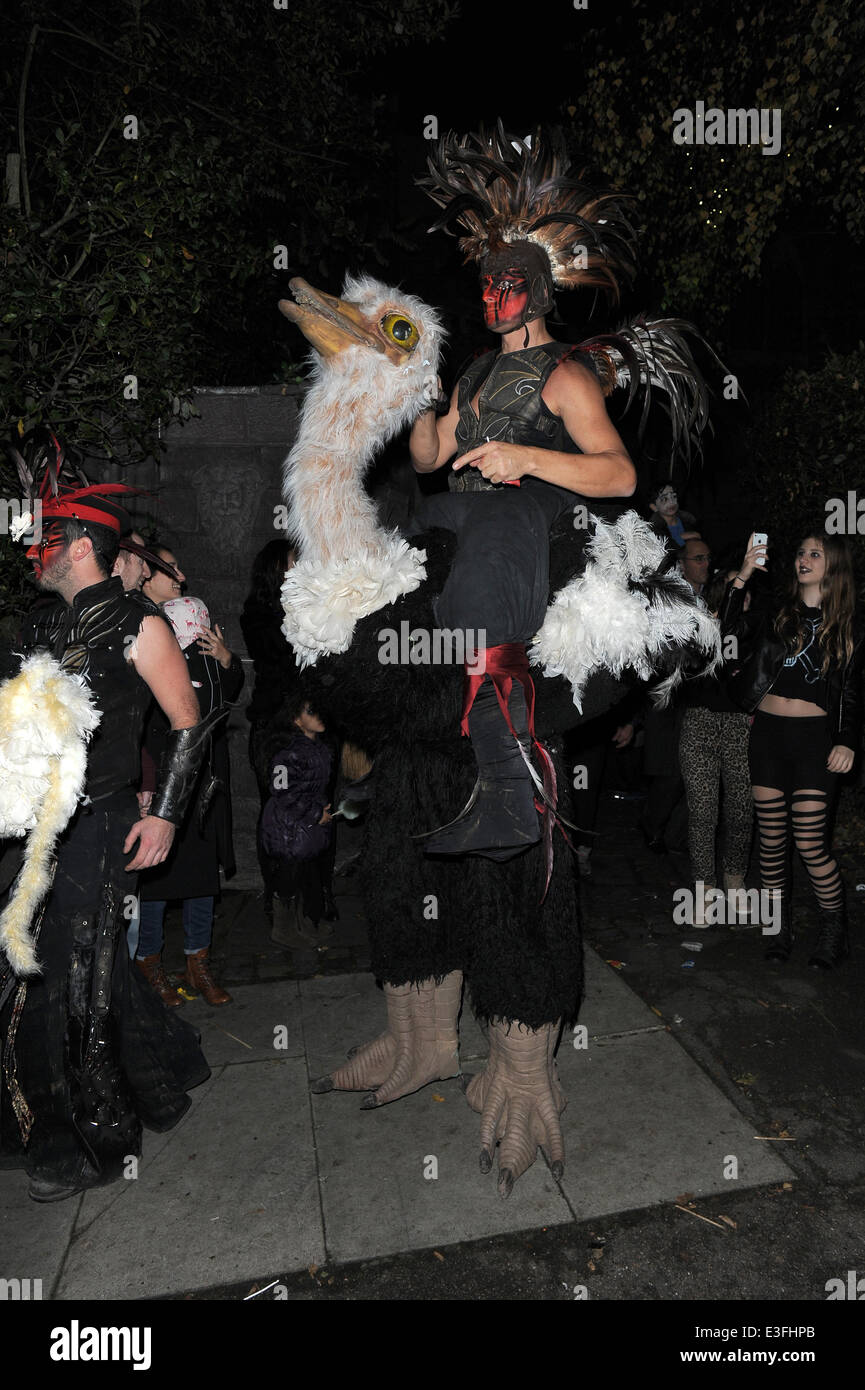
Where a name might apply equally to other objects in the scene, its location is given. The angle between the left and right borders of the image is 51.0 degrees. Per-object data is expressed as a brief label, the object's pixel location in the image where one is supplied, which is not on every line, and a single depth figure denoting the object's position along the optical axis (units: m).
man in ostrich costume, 2.93
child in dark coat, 5.09
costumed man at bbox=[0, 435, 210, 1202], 3.22
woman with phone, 4.72
